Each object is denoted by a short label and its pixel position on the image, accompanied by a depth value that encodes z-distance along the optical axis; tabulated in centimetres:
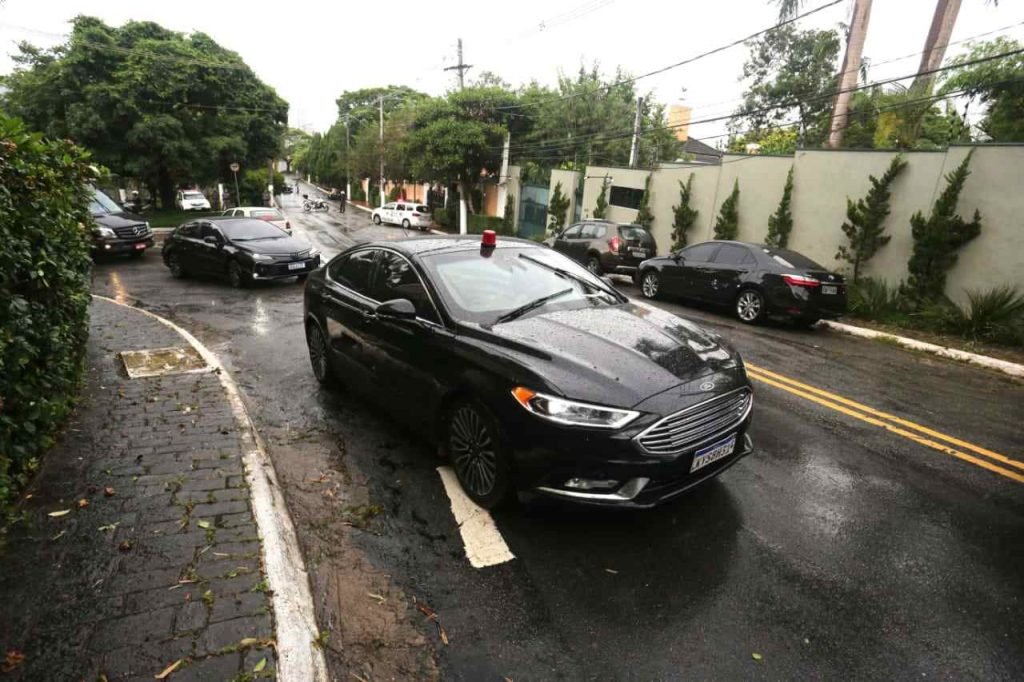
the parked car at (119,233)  1482
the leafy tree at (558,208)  2439
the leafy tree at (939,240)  992
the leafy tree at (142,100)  2450
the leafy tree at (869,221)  1121
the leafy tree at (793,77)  2903
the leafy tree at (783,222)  1341
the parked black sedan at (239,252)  1202
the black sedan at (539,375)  302
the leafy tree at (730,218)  1502
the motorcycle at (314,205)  4908
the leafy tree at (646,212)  1856
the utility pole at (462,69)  3228
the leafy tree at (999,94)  1449
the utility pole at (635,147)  2350
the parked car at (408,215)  3359
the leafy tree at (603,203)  2105
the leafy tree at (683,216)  1673
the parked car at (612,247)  1391
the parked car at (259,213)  2070
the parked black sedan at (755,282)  934
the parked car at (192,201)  3641
